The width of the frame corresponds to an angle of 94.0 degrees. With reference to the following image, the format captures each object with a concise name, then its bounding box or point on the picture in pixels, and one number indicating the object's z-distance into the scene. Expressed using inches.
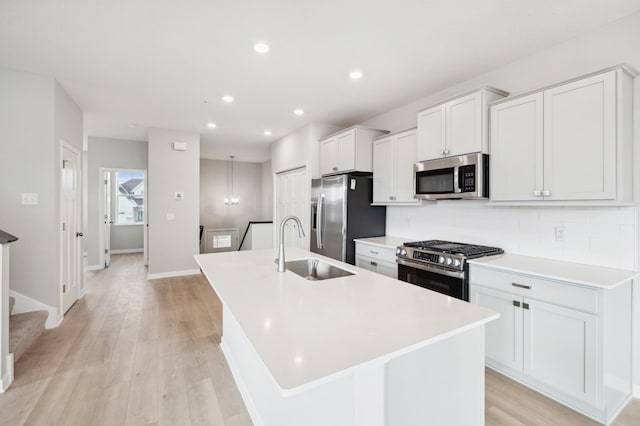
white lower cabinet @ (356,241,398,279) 128.6
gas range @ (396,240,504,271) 98.0
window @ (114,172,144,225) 323.6
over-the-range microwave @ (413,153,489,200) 104.0
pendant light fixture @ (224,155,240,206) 335.0
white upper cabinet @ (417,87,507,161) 103.7
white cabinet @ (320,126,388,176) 155.4
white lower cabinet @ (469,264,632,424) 71.1
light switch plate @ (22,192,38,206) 120.6
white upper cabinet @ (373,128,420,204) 136.4
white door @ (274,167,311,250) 193.6
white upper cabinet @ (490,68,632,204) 76.2
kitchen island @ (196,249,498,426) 38.1
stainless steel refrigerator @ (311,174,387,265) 151.5
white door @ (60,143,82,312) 138.5
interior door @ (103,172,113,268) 248.7
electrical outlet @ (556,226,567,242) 94.3
